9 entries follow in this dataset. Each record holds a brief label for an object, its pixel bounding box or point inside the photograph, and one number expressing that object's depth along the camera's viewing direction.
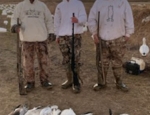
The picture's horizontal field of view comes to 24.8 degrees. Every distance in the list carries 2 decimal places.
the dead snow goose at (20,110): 5.46
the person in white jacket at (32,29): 6.29
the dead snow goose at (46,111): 5.41
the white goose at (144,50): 8.96
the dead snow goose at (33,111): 5.40
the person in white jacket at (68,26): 6.29
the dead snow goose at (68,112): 5.43
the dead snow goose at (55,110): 5.46
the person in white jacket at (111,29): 6.16
